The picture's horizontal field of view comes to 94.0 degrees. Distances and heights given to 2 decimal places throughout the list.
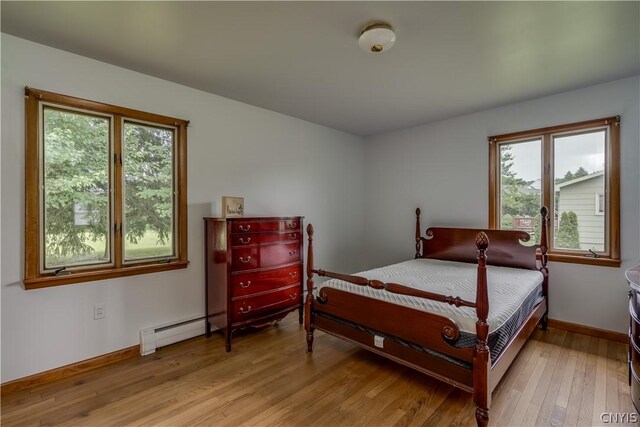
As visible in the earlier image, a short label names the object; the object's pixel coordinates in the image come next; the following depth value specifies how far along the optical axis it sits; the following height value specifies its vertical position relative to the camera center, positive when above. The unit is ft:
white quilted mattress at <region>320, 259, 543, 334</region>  6.24 -2.03
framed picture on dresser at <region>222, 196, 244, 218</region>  9.62 +0.21
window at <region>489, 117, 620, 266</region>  9.59 +0.90
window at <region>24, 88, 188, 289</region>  7.20 +0.63
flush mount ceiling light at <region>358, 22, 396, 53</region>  6.48 +3.92
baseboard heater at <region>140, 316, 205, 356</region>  8.70 -3.69
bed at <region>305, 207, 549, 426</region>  5.75 -2.32
